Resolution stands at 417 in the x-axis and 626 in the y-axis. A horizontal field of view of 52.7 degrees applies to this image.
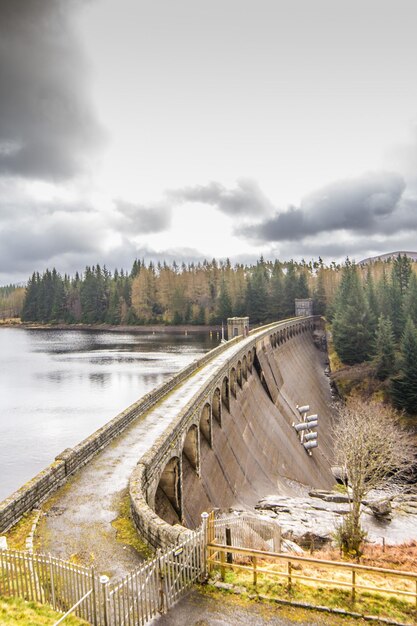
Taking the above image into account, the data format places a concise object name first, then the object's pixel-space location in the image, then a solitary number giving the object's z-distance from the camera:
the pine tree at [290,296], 127.31
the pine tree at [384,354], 59.38
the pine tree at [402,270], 109.50
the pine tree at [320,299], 130.38
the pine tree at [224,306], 128.00
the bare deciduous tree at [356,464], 18.06
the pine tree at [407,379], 51.28
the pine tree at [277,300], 128.38
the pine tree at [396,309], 76.81
